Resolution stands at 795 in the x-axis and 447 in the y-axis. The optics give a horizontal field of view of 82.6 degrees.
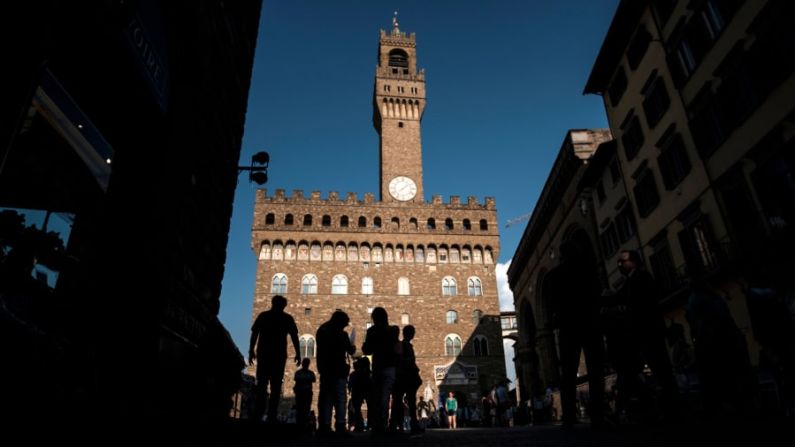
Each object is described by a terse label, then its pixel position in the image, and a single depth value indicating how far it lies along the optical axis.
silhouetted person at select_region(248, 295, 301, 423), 6.16
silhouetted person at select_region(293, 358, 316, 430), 7.42
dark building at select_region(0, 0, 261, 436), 2.27
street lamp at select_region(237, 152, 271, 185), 7.87
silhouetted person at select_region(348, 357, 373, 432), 7.93
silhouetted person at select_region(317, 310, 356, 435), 5.97
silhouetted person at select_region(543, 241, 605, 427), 4.30
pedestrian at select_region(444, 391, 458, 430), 14.59
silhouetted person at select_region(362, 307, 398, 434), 5.48
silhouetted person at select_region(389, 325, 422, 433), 6.47
